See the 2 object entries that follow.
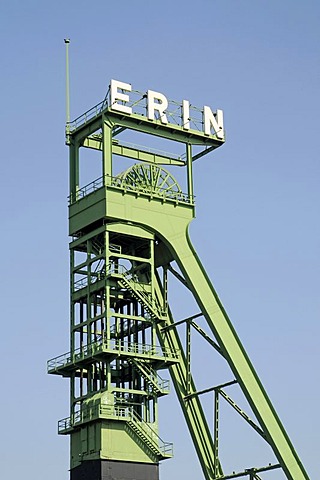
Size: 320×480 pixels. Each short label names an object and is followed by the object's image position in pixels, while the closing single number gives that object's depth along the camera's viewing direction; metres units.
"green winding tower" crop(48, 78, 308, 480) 81.69
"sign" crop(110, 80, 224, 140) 86.25
